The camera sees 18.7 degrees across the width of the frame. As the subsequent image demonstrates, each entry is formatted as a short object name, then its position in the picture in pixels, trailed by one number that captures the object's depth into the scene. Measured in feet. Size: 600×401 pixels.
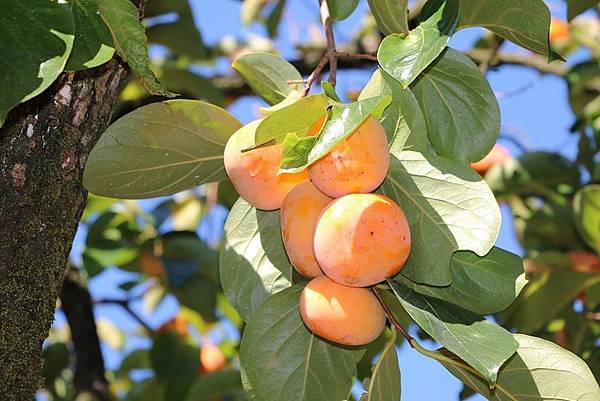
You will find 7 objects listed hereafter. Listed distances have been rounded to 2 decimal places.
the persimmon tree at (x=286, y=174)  4.07
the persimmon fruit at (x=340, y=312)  4.15
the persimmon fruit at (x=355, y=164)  4.11
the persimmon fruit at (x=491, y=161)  8.98
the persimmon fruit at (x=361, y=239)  4.05
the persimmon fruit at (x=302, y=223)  4.19
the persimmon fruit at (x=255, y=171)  4.24
